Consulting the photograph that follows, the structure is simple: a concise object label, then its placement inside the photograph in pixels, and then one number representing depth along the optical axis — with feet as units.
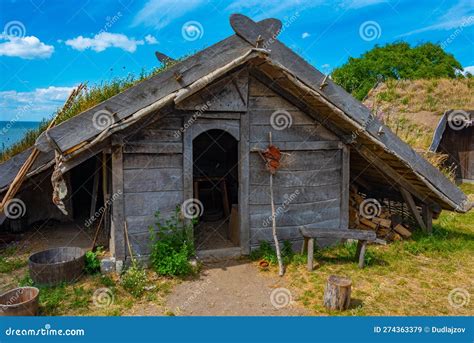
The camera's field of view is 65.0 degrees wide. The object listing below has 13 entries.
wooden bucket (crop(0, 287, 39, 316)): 17.24
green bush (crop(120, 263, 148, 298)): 21.15
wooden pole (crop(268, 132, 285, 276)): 24.25
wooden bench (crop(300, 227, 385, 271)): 24.47
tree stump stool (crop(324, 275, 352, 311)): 19.09
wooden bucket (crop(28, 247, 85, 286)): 21.35
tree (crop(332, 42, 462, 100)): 129.80
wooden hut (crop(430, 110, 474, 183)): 55.98
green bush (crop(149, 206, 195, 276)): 23.26
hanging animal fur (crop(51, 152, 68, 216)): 20.80
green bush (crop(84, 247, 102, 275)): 23.45
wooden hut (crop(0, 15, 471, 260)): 21.92
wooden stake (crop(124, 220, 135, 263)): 23.18
